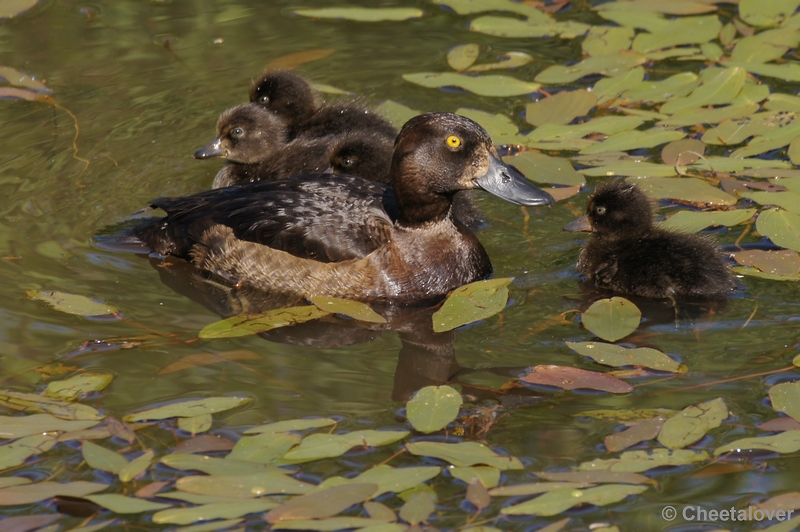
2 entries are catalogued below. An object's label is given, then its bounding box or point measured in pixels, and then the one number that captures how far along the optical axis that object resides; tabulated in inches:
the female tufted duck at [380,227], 522.3
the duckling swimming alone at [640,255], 494.3
